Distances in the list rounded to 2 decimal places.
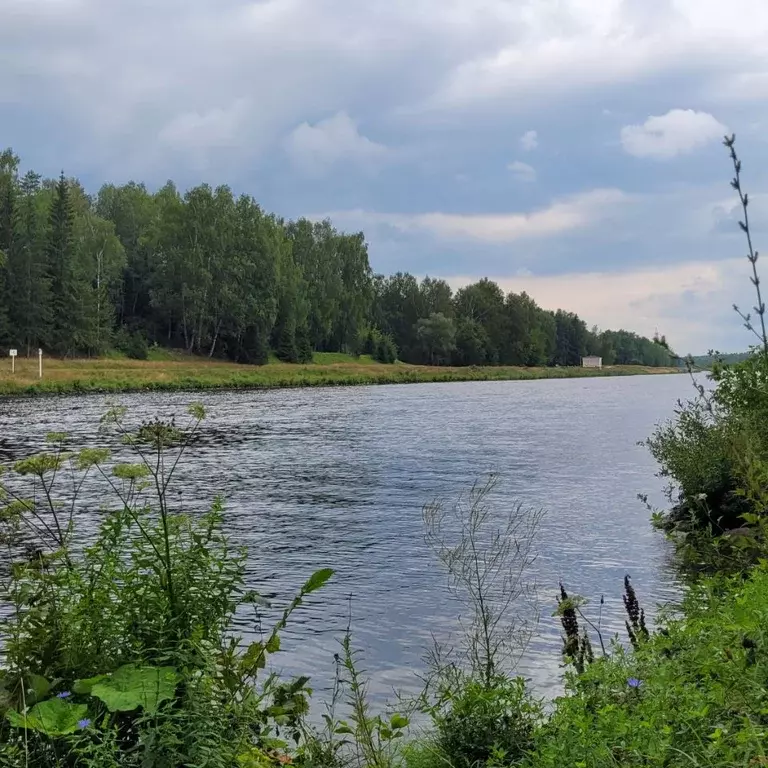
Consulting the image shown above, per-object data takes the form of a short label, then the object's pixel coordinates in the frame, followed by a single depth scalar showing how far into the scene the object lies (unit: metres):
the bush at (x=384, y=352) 128.12
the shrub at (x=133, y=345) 94.88
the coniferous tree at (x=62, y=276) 89.62
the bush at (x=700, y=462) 15.26
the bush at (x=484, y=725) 5.24
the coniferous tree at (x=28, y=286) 86.75
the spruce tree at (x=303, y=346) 107.62
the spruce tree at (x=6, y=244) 84.50
